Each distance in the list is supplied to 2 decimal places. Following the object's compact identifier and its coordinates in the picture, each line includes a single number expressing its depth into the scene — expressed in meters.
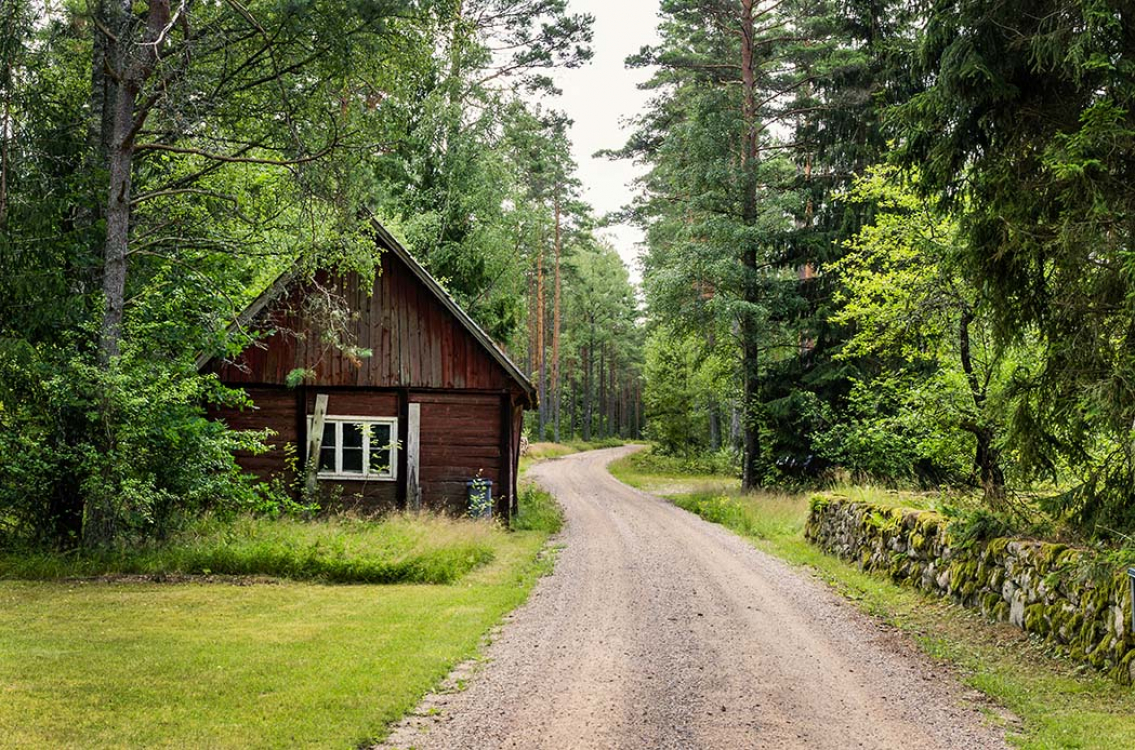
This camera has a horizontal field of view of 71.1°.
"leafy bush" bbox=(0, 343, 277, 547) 10.95
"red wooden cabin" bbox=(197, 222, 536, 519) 17.81
